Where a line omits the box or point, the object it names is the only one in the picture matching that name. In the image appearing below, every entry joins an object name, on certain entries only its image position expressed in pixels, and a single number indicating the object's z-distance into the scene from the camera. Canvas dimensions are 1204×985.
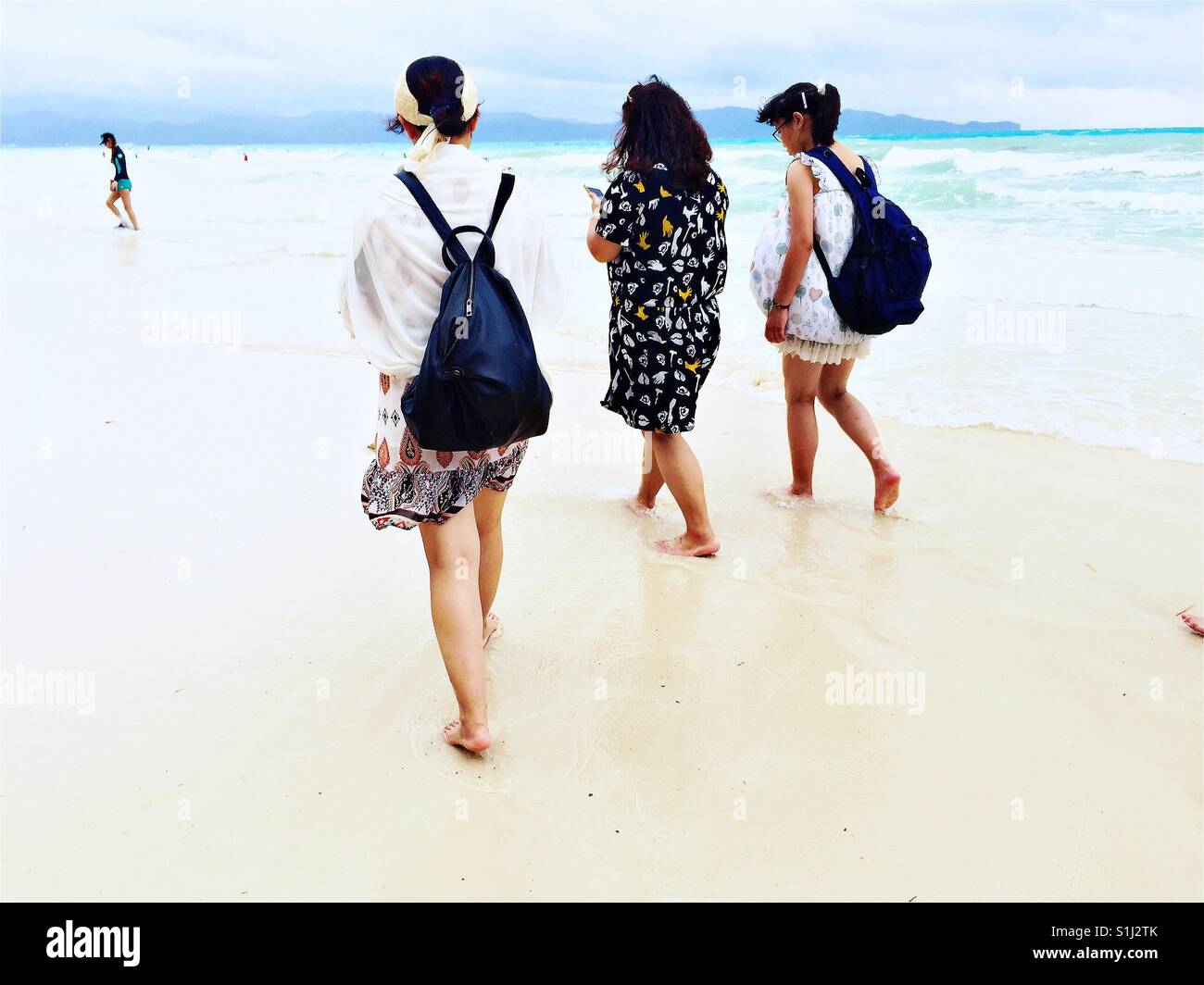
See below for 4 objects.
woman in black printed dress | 3.12
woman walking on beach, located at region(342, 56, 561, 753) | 2.13
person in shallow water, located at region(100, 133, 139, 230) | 13.51
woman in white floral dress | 3.50
